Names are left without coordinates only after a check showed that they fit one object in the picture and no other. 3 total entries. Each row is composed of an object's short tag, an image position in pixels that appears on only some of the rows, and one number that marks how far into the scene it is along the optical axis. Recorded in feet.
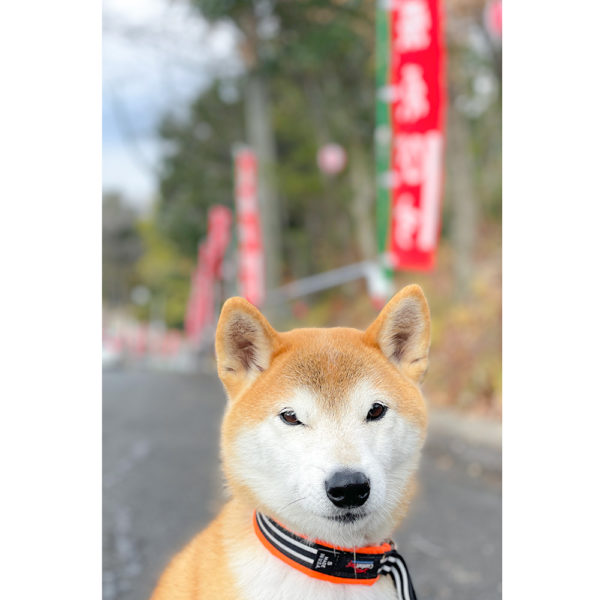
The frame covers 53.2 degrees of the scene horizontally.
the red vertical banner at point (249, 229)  17.61
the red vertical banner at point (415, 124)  11.48
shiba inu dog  2.90
